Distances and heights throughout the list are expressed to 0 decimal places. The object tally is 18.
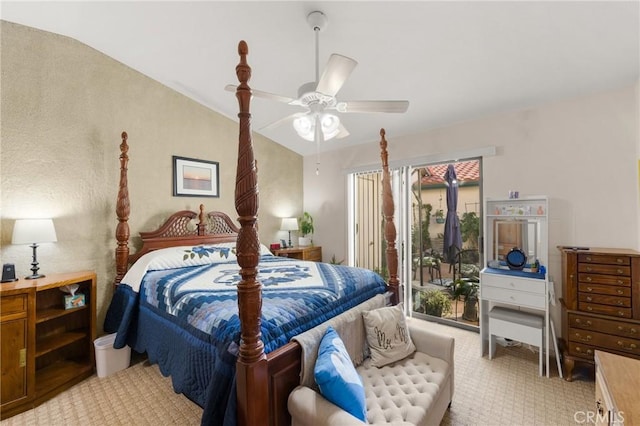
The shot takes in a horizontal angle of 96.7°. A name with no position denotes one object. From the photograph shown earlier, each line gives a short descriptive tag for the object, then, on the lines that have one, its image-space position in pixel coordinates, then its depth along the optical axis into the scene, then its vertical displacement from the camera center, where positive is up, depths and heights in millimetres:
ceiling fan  1796 +830
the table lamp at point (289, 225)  4598 -135
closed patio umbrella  3625 -36
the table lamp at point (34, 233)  2271 -129
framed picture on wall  3609 +526
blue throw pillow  1367 -832
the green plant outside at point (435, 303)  3792 -1172
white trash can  2549 -1278
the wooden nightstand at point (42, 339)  2053 -1046
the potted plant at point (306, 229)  4785 -220
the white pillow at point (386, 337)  2004 -874
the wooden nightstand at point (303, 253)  4320 -569
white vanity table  2580 -572
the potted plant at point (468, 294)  3510 -976
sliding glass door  3518 -271
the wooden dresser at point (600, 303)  2191 -707
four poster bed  1375 -597
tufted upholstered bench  1396 -1019
